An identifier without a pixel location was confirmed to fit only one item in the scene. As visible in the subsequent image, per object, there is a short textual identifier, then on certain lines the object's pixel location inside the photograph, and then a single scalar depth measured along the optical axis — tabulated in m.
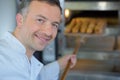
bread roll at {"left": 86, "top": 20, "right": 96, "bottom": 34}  1.88
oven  1.71
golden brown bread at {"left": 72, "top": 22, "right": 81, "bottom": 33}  1.88
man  0.95
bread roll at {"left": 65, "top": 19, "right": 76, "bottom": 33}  1.89
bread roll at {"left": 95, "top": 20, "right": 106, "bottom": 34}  1.85
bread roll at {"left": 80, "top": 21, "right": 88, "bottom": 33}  1.91
